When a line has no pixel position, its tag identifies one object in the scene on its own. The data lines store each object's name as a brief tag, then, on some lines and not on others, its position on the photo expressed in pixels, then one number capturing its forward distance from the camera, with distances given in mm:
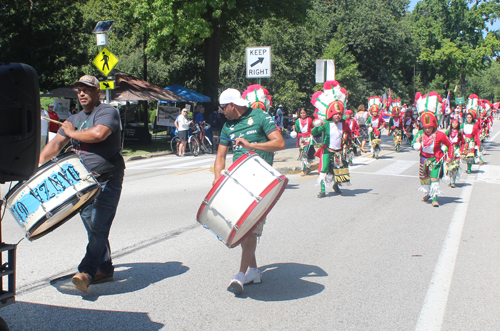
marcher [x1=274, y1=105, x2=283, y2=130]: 28484
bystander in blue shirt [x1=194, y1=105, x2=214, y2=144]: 19938
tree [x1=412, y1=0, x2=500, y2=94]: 58844
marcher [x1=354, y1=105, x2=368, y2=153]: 20156
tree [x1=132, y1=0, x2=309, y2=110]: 20172
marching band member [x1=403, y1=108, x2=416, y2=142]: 25562
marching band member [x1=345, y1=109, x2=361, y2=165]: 13127
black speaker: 2793
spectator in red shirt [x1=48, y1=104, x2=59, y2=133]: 16062
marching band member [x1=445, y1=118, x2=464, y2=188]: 11562
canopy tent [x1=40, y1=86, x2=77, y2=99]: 18866
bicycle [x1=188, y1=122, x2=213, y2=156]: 19031
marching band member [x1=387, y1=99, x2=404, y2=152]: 21547
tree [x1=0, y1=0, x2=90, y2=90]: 21531
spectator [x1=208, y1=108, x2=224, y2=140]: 19328
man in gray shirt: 4238
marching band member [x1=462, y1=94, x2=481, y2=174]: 14448
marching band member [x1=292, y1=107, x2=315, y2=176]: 13172
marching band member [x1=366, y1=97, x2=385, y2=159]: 18344
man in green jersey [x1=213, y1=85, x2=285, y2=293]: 4570
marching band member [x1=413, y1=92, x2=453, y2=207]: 9133
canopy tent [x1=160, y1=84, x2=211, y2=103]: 22297
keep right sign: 13664
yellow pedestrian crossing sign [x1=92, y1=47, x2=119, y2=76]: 14164
